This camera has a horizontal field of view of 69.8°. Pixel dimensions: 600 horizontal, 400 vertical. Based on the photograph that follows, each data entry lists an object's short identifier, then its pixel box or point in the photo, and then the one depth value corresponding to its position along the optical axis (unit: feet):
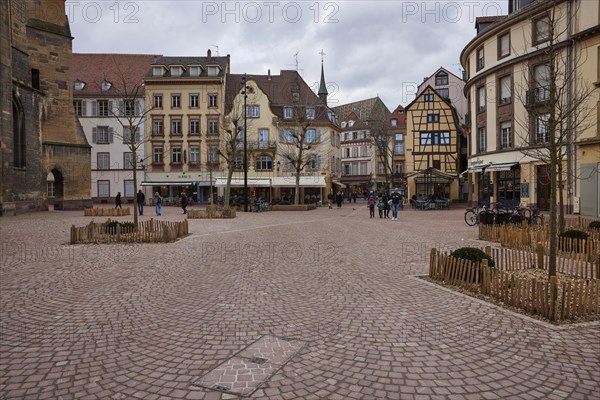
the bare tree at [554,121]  24.20
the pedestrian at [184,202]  96.94
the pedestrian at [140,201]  91.55
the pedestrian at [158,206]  91.72
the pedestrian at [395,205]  77.87
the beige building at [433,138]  156.35
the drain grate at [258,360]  14.26
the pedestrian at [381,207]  84.84
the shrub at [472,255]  25.90
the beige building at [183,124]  157.79
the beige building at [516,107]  78.74
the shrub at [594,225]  41.19
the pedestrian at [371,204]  86.03
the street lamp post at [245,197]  107.04
